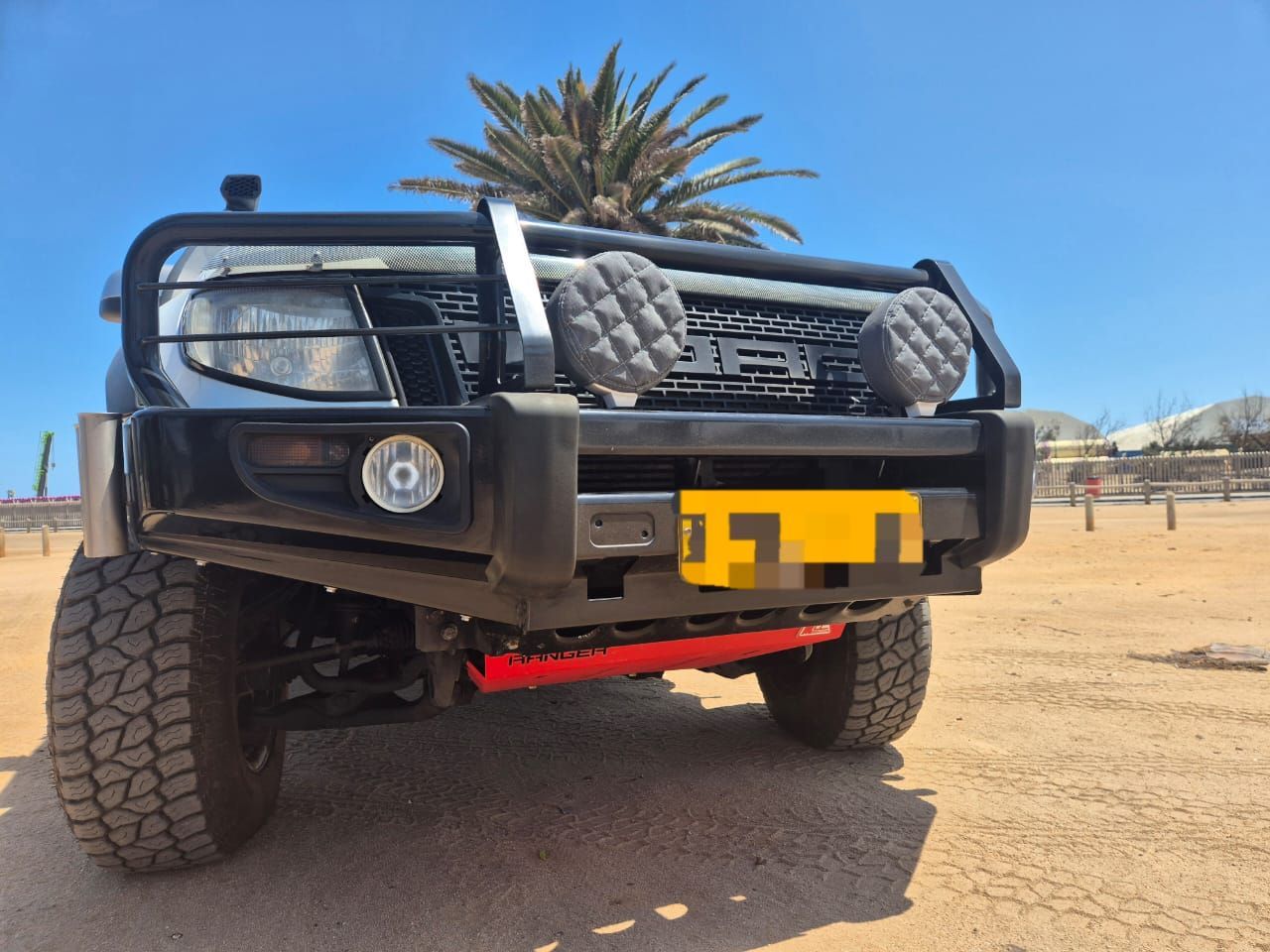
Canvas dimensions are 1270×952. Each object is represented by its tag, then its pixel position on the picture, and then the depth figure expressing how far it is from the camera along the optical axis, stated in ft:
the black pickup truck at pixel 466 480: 5.91
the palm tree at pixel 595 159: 50.49
